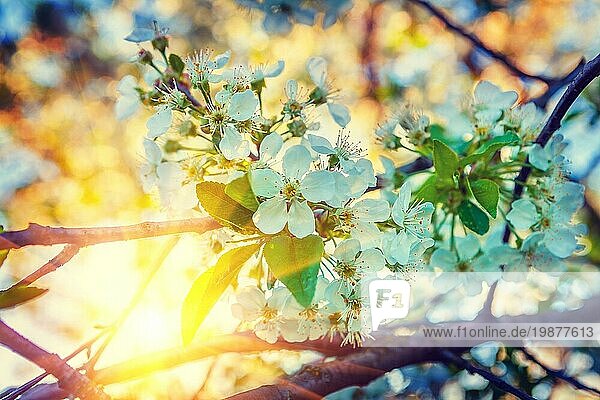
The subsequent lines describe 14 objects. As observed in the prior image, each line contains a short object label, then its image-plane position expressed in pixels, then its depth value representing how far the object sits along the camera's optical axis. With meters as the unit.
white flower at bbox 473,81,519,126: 0.55
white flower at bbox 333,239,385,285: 0.45
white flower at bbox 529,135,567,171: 0.52
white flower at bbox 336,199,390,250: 0.45
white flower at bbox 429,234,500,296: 0.55
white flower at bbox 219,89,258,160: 0.46
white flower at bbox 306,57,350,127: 0.54
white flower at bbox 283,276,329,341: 0.46
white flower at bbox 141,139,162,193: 0.52
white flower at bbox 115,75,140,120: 0.54
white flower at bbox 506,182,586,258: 0.52
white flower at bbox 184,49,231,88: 0.49
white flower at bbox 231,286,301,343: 0.48
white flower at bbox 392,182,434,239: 0.46
